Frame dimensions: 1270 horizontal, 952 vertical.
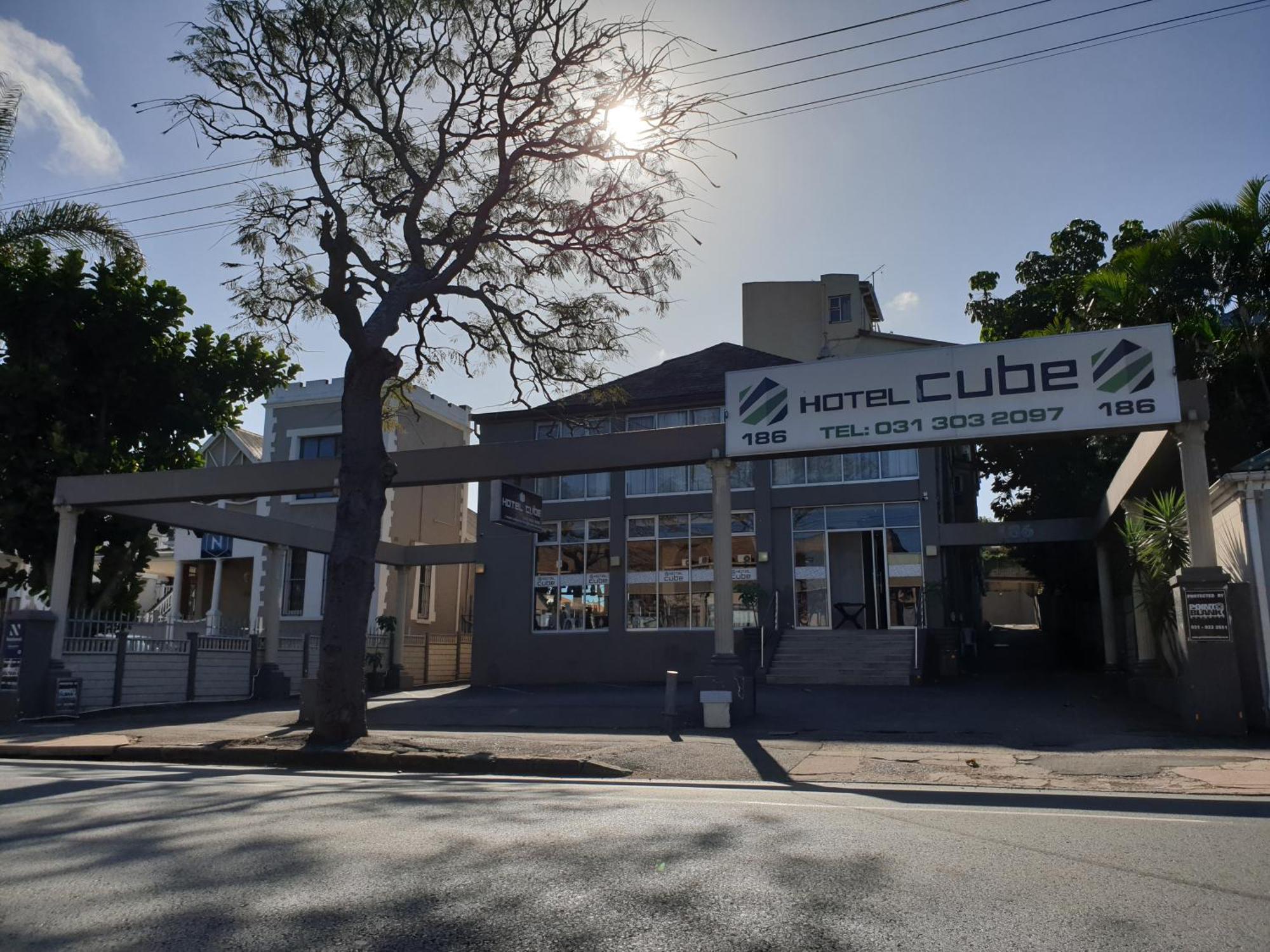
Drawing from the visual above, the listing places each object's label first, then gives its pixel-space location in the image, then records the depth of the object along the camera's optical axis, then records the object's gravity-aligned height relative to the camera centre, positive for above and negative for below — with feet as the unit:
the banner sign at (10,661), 56.65 -1.24
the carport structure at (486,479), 42.39 +8.89
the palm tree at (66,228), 57.41 +23.66
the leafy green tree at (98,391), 65.67 +17.11
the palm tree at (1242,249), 57.47 +22.65
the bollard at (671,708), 45.03 -3.00
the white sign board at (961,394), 42.29 +11.09
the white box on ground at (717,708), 46.34 -3.10
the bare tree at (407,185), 48.55 +23.92
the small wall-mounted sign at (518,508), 60.54 +8.26
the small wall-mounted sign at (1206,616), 39.27 +1.07
